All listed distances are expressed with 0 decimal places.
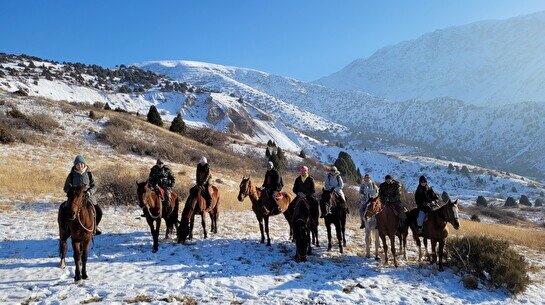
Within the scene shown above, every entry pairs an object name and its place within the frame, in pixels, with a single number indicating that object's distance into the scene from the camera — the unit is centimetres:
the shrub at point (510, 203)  6622
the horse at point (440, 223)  1199
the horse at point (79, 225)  887
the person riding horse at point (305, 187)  1331
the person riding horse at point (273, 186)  1409
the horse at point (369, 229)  1297
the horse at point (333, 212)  1393
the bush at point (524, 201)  7270
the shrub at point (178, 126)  5138
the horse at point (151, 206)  1170
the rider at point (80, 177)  999
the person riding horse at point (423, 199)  1288
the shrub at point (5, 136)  2812
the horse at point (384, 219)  1266
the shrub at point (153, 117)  5203
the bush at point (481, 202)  6560
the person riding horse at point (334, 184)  1422
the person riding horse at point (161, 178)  1364
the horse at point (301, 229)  1230
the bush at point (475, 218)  3920
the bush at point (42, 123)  3356
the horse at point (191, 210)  1329
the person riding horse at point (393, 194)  1312
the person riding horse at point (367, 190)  1364
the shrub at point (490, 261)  1166
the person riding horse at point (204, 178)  1413
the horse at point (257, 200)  1399
